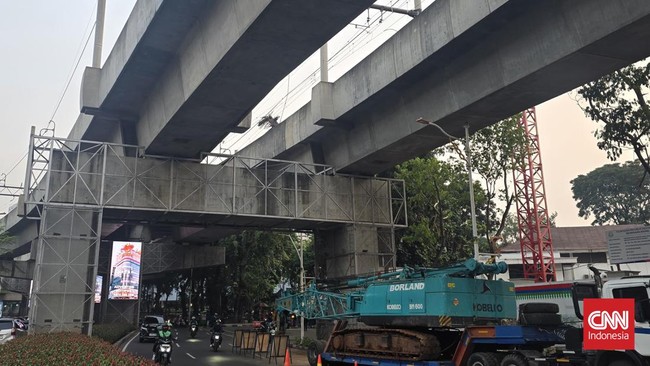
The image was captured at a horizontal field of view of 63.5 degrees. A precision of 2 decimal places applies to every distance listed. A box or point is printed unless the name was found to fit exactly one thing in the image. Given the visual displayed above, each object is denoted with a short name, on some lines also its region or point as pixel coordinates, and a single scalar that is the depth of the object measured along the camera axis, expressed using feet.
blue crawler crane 41.14
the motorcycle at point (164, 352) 62.08
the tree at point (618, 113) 51.37
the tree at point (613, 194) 240.12
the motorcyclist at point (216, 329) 91.91
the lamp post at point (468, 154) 59.93
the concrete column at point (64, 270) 69.10
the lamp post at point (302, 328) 98.94
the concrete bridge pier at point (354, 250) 84.94
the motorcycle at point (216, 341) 90.68
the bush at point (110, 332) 93.46
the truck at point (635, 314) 38.34
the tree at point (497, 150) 87.76
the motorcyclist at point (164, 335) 63.46
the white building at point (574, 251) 177.99
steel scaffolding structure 70.44
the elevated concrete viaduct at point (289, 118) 43.96
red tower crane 161.17
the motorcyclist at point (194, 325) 127.13
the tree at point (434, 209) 93.30
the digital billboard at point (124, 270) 147.33
